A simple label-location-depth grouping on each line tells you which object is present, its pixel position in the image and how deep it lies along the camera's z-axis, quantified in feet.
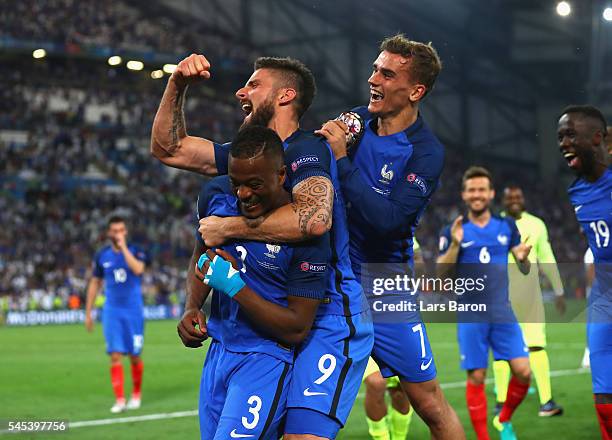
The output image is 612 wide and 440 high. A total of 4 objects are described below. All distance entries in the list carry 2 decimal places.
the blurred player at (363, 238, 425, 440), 47.91
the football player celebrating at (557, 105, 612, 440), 40.86
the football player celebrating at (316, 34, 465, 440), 35.60
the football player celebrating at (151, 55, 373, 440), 27.48
